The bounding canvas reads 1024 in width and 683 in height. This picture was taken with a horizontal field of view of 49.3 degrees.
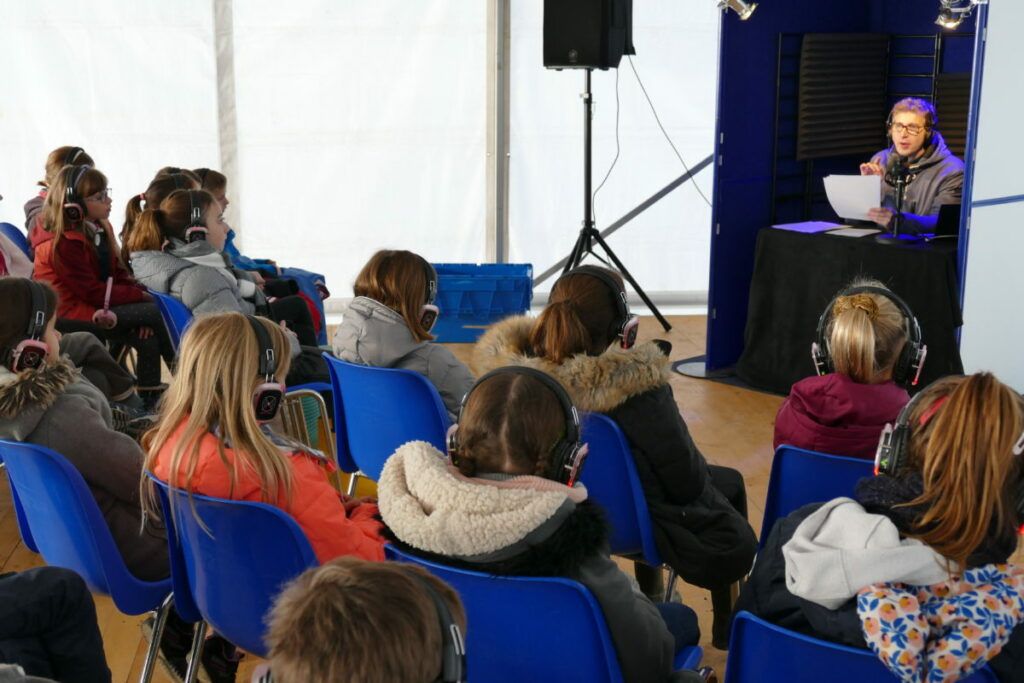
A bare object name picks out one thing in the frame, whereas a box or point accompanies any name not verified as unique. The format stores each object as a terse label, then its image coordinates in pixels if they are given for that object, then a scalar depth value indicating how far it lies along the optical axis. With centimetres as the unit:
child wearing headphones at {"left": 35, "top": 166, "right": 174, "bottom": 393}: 459
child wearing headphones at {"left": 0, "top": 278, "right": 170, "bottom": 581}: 247
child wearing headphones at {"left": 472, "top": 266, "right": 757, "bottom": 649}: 265
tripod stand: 640
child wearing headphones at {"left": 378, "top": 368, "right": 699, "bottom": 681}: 172
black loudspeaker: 618
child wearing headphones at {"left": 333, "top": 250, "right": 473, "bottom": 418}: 332
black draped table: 488
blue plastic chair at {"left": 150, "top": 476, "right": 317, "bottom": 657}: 206
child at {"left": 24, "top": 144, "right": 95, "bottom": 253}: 494
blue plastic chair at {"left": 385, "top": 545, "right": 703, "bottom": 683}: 173
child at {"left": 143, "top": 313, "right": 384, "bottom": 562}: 218
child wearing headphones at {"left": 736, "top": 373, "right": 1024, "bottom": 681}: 163
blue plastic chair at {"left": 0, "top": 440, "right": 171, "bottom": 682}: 226
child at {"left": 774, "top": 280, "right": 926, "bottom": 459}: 271
